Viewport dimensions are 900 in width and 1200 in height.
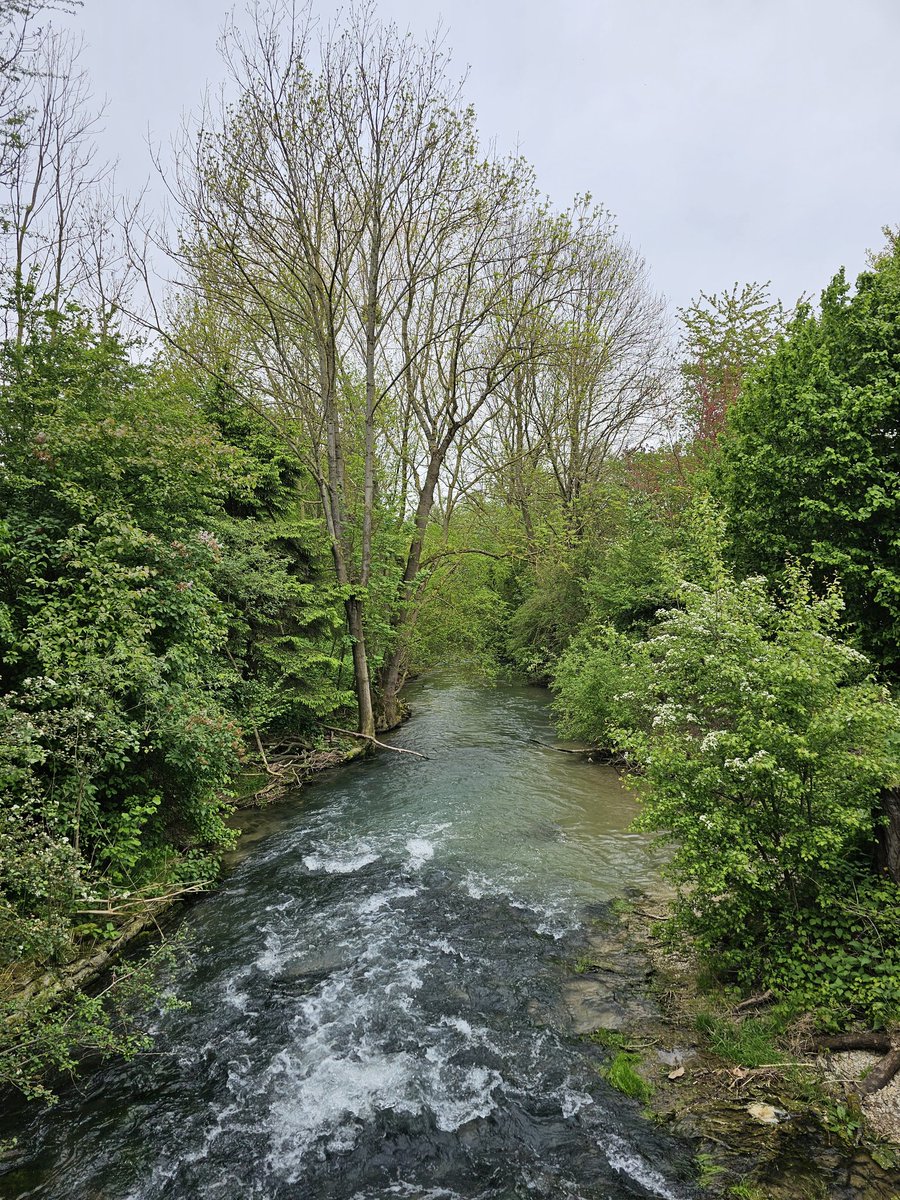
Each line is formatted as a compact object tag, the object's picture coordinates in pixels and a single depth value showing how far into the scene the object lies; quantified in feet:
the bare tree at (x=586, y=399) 66.33
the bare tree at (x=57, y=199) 42.93
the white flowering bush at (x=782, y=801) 15.44
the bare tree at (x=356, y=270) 42.01
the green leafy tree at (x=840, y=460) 23.53
